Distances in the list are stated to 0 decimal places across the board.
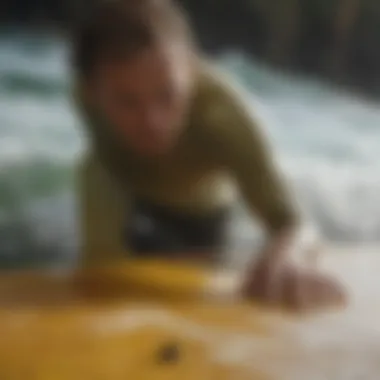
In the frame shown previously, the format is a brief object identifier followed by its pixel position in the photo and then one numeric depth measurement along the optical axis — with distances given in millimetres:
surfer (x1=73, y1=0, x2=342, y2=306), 975
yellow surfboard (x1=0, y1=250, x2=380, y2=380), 953
